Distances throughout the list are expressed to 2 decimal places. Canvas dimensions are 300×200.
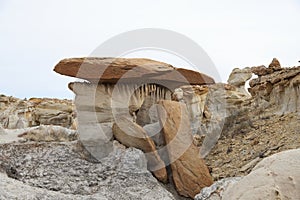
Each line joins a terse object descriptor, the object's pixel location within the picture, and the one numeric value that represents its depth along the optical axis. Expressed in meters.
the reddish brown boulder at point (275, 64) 17.18
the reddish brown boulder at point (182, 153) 7.98
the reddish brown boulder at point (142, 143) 8.06
